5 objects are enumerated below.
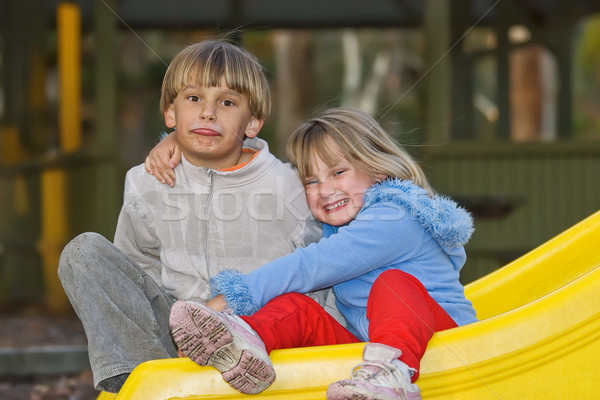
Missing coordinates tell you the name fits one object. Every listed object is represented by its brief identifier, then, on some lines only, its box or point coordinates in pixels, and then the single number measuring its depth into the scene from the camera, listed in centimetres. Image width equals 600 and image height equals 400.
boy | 439
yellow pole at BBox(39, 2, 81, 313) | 1263
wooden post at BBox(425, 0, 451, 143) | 1145
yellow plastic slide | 353
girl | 336
